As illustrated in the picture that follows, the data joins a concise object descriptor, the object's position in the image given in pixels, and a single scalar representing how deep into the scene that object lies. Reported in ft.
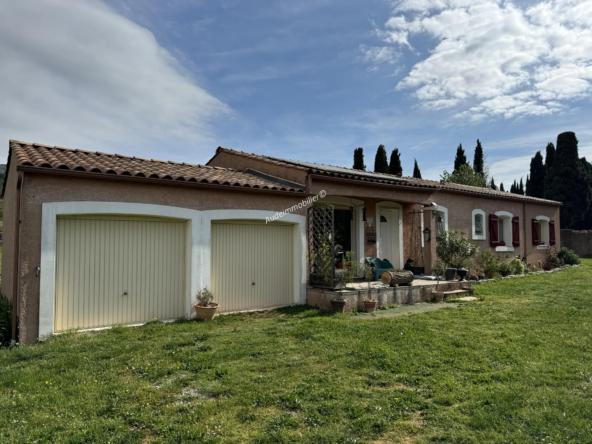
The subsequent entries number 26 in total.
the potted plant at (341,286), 28.66
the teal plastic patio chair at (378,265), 39.55
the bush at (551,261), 64.39
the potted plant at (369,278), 29.73
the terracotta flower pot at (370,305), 29.68
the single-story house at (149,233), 21.50
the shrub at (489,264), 47.83
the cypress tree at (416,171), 120.98
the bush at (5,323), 21.08
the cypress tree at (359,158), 105.91
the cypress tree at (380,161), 106.63
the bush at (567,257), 66.90
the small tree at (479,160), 120.57
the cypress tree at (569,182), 95.35
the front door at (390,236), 43.88
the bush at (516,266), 52.60
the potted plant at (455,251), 42.93
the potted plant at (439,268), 42.16
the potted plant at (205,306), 26.13
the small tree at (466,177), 96.22
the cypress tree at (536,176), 119.01
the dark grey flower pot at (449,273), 39.99
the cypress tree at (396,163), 109.91
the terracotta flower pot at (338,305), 28.60
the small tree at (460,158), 116.37
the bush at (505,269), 50.60
